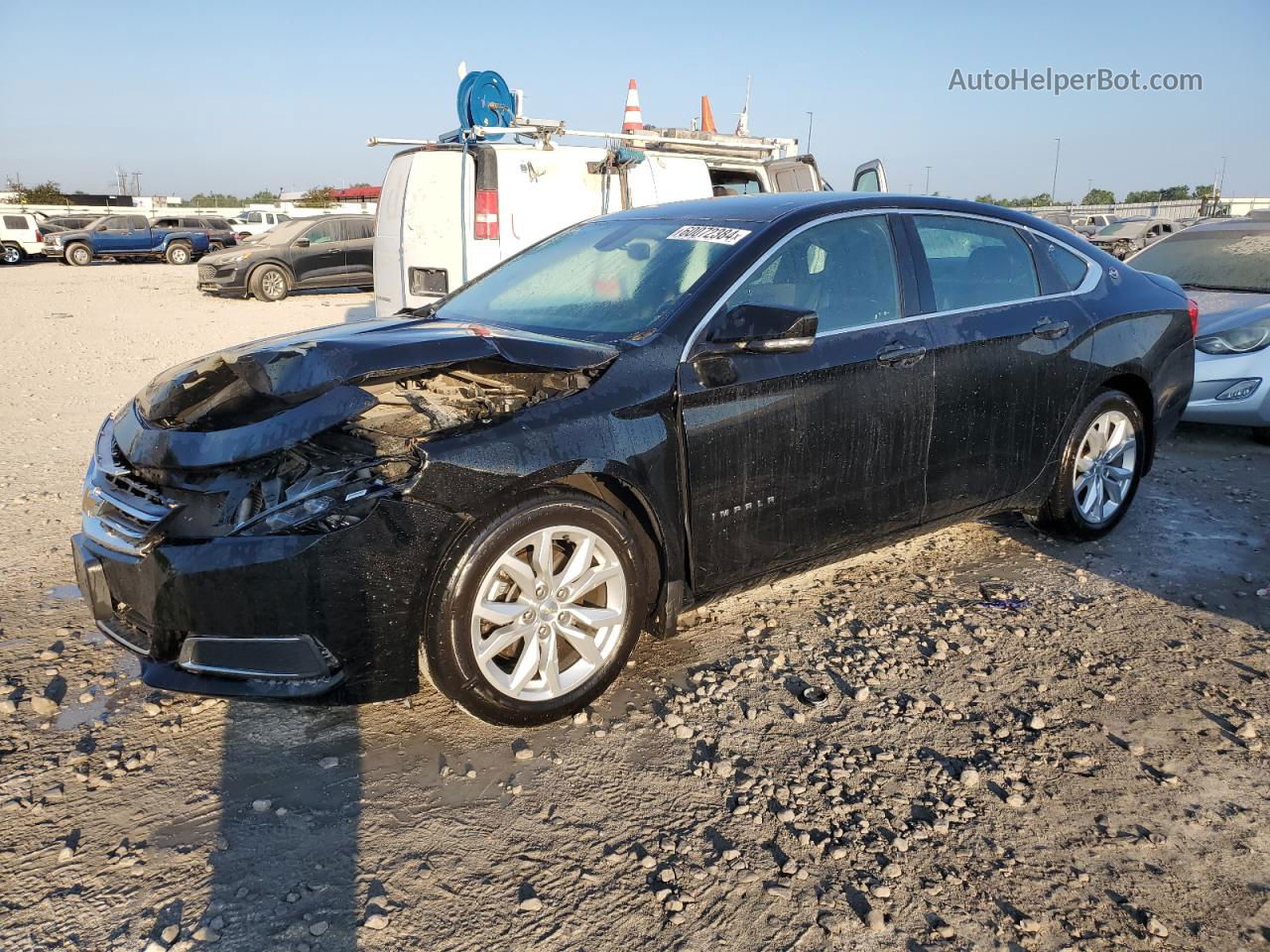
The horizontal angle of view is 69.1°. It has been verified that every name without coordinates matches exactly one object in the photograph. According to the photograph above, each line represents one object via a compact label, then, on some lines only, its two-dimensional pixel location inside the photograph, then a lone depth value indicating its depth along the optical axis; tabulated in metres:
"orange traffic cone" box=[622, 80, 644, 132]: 9.81
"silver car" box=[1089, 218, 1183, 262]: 21.50
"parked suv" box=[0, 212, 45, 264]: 28.61
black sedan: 2.70
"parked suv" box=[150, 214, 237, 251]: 29.22
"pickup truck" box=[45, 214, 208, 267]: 27.66
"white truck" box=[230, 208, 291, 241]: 34.12
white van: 7.37
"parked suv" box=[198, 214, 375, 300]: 17.12
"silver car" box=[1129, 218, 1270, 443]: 6.30
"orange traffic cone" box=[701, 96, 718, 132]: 11.72
